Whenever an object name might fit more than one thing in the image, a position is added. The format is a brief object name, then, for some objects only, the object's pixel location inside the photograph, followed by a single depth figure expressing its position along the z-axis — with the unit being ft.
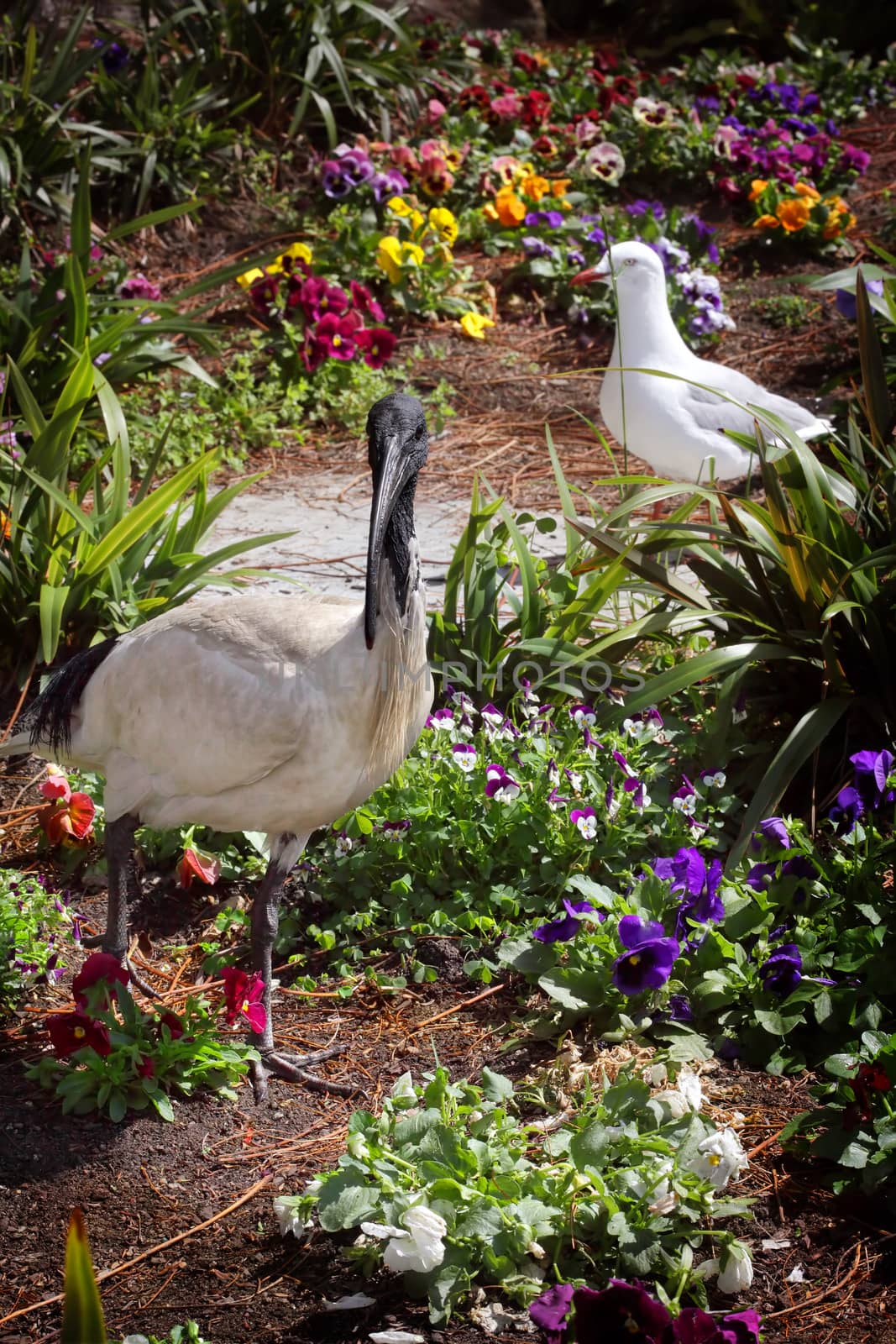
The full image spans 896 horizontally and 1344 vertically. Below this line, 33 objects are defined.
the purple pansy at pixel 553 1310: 6.28
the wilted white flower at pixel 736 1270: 6.85
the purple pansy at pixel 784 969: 8.47
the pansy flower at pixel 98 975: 8.50
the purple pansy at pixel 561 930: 8.97
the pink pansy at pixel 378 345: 18.81
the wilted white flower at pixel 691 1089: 7.77
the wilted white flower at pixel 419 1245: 6.66
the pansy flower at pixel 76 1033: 8.28
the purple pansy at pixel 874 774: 9.74
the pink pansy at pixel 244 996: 8.61
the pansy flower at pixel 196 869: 10.80
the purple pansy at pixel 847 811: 9.70
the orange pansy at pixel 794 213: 23.58
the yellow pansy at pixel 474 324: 21.56
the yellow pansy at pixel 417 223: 22.26
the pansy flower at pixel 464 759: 10.56
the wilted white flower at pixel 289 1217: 7.34
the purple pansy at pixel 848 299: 18.95
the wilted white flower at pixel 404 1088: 7.85
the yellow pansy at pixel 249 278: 21.99
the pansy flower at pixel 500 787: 10.30
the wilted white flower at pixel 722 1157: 7.09
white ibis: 8.66
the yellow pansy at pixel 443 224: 22.49
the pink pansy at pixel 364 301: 20.17
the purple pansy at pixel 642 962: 8.31
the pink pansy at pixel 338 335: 19.04
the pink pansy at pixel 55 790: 11.03
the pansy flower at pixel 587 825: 9.78
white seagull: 15.19
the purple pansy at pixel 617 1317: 6.10
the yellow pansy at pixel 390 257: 21.39
